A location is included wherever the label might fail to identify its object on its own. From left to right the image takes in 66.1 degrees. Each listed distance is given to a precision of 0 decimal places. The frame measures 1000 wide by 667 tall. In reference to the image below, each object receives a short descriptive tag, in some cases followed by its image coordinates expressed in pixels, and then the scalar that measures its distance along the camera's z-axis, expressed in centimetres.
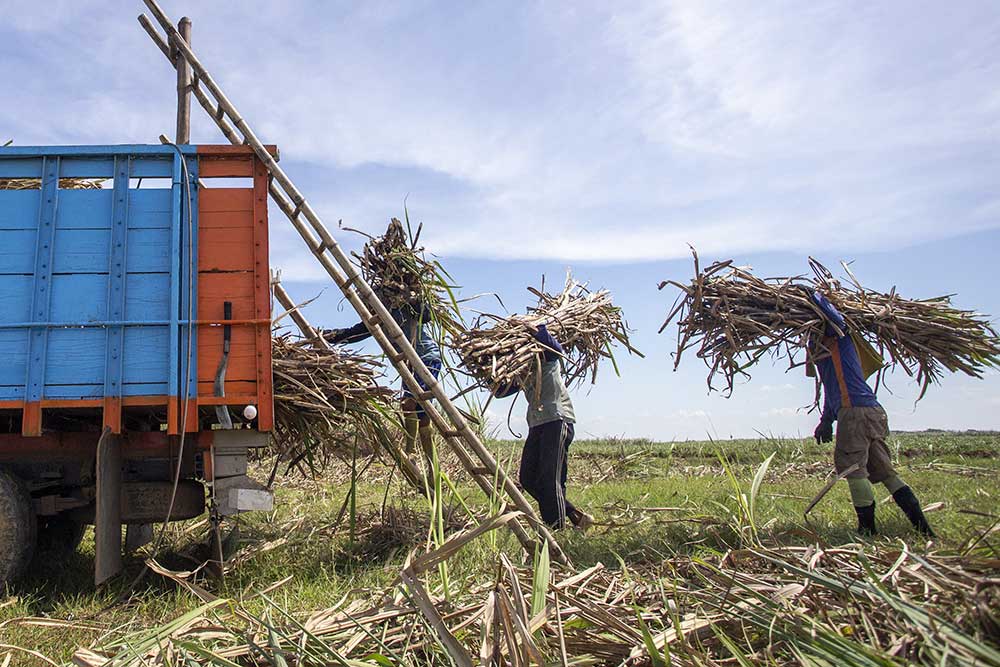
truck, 445
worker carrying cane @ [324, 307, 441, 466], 559
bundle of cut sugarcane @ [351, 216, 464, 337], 552
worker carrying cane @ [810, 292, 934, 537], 544
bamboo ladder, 491
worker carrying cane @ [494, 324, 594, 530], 567
